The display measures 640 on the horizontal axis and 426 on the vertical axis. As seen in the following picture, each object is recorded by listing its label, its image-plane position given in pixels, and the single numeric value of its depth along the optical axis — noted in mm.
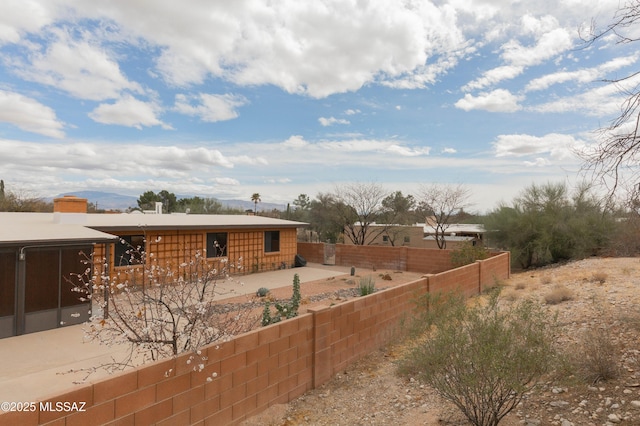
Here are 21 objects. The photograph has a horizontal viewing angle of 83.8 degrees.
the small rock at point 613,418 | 4154
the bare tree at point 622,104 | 5008
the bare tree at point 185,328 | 4227
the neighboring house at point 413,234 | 35969
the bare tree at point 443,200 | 33125
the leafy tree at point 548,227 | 21656
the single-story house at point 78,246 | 8839
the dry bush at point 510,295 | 10996
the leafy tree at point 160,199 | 59488
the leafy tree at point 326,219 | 38997
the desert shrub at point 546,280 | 13567
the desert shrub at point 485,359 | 4141
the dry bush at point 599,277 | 12339
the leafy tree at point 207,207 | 47688
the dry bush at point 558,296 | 10234
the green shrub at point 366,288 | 12188
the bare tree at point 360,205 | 35938
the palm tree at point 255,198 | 67062
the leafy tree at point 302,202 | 54906
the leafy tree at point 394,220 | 37031
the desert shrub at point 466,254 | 17672
